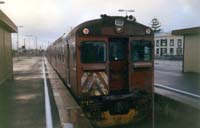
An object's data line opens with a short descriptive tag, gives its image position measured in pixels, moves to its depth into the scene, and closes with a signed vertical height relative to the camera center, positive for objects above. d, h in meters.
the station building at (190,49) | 10.47 +0.33
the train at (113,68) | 4.60 -0.35
